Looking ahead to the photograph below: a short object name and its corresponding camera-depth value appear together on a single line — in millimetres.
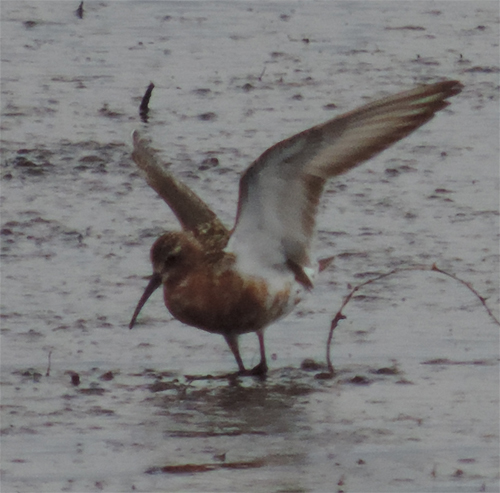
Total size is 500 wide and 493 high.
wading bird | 13156
